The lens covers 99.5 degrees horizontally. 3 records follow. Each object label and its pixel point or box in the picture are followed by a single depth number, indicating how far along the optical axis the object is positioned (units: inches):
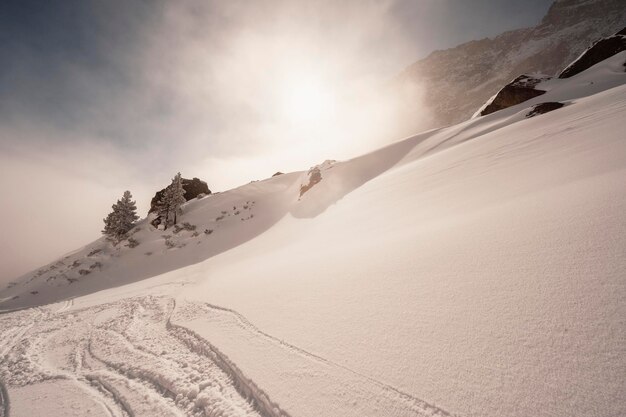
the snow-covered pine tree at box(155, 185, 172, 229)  1110.4
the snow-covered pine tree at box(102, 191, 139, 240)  1107.3
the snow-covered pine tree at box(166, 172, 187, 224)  1111.0
